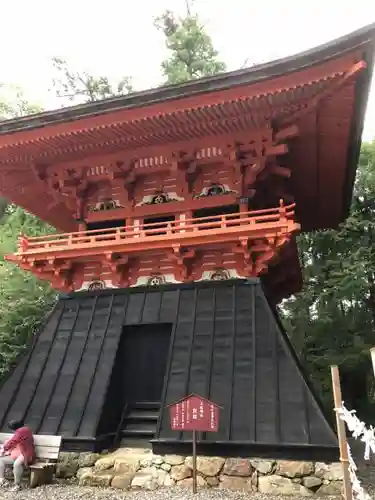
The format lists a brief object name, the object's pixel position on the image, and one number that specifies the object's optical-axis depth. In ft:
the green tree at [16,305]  43.52
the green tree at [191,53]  64.03
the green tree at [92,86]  73.10
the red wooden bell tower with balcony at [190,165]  24.06
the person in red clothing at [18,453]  22.47
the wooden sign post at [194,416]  20.84
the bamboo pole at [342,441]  14.56
